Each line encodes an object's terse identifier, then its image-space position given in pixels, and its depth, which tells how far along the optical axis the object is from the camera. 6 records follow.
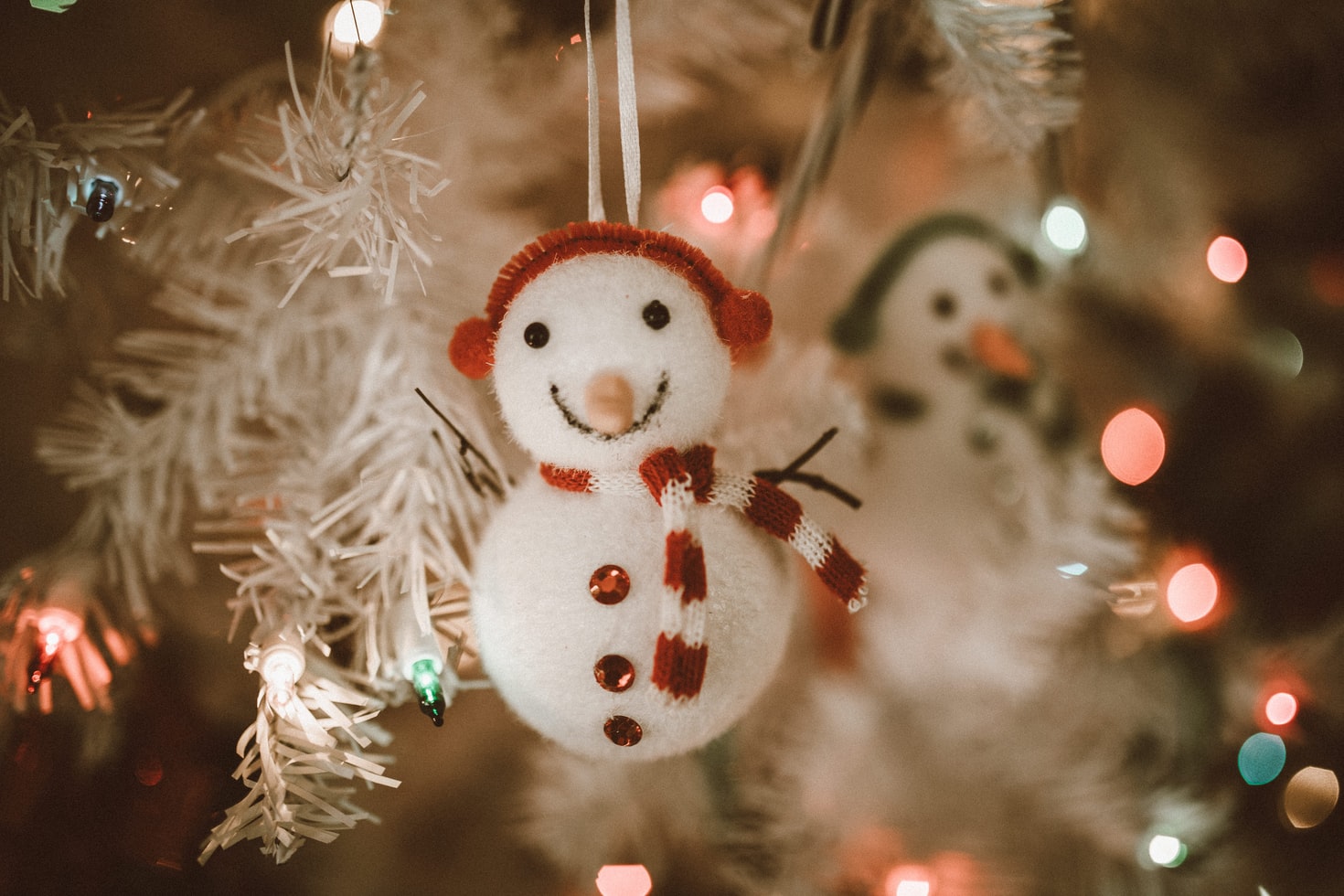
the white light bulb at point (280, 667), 0.37
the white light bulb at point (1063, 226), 0.57
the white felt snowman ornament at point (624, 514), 0.31
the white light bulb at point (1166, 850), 0.55
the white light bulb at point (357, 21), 0.42
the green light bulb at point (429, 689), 0.37
